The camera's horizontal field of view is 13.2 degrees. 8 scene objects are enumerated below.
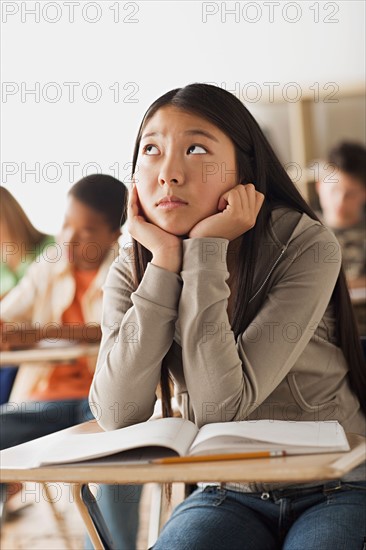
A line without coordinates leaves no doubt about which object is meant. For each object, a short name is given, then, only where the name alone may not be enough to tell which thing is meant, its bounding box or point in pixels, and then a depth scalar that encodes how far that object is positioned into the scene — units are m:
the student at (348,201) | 5.37
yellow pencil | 1.77
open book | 1.78
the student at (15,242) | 3.47
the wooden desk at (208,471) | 1.71
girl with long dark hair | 1.99
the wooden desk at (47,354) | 2.85
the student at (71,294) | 2.93
